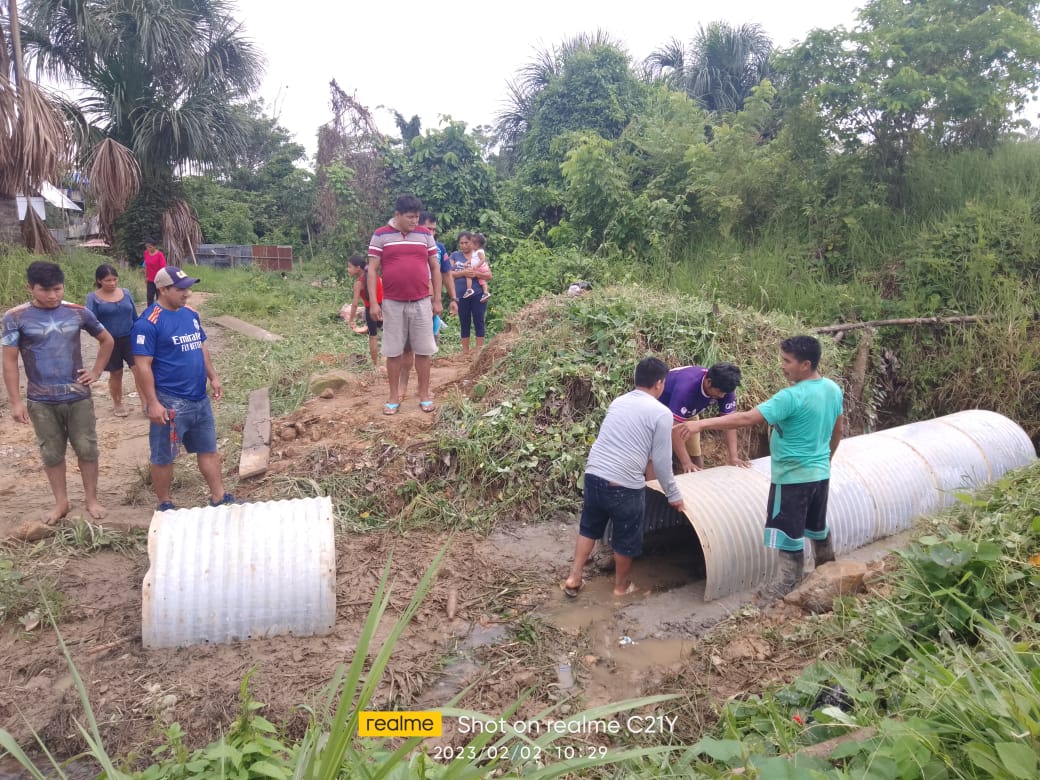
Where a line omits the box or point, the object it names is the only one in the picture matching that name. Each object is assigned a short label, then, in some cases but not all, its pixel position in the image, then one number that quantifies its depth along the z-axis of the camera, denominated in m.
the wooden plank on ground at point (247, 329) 13.02
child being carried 9.46
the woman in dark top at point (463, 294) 9.49
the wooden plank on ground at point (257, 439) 6.27
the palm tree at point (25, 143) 12.77
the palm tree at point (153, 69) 19.08
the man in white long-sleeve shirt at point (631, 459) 4.48
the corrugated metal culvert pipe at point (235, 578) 3.95
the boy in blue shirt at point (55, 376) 5.08
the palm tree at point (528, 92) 24.62
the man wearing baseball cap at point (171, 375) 5.00
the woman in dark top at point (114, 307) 7.29
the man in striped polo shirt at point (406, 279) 6.51
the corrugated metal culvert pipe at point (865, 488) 4.83
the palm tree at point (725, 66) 23.38
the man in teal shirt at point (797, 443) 4.45
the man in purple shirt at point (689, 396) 5.10
